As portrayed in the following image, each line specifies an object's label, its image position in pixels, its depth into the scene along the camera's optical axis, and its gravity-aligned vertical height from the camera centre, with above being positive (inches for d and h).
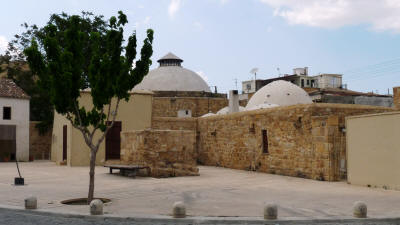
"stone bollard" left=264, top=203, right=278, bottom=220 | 304.8 -53.1
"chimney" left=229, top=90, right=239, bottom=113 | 968.3 +76.1
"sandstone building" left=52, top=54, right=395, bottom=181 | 575.5 -4.9
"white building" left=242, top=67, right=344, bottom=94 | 2236.7 +295.8
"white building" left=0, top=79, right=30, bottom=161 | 1154.7 +38.6
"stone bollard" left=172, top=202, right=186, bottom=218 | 312.5 -53.5
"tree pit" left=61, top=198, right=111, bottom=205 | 395.7 -59.7
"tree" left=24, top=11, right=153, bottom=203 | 386.0 +60.0
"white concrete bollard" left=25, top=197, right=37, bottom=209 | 350.3 -53.6
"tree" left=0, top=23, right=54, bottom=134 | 1337.4 +177.4
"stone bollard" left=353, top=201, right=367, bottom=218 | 307.7 -52.4
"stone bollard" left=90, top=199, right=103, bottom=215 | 325.4 -53.5
